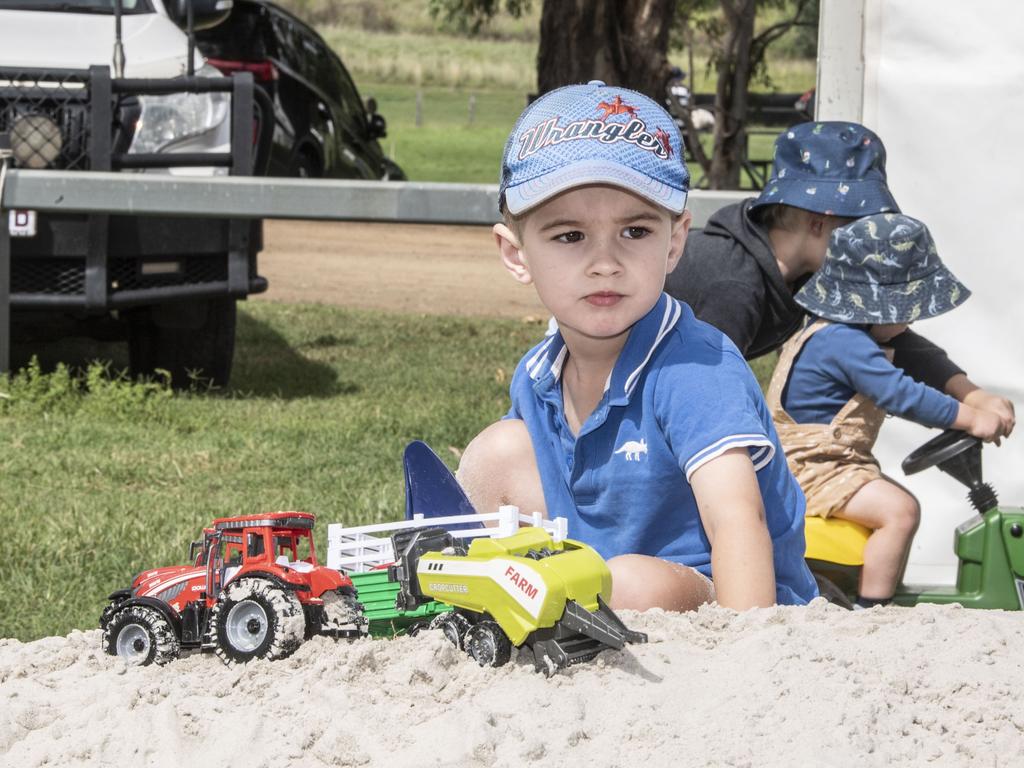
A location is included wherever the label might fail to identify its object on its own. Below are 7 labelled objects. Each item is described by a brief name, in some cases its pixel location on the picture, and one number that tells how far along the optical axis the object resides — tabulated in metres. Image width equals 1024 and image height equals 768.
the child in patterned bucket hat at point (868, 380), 6.61
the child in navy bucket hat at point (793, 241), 6.81
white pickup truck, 10.56
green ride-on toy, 6.46
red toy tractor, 3.57
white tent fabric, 7.40
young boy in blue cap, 4.34
